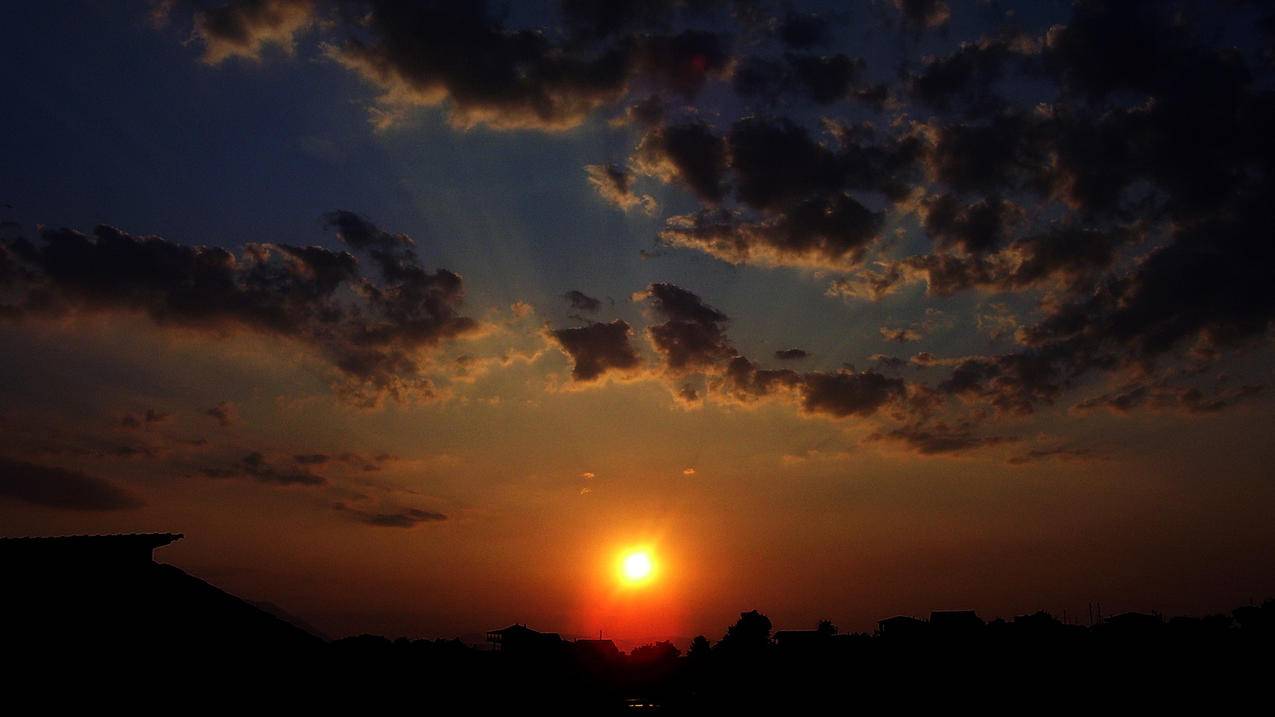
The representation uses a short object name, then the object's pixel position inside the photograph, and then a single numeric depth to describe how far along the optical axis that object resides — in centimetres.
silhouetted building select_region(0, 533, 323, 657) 2245
